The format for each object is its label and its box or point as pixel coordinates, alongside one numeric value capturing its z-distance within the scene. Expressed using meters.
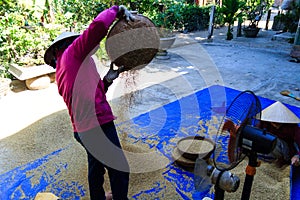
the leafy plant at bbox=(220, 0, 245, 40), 8.30
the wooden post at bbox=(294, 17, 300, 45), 6.64
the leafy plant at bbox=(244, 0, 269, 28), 9.49
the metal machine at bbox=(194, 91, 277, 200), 1.23
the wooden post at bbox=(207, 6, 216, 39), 8.60
